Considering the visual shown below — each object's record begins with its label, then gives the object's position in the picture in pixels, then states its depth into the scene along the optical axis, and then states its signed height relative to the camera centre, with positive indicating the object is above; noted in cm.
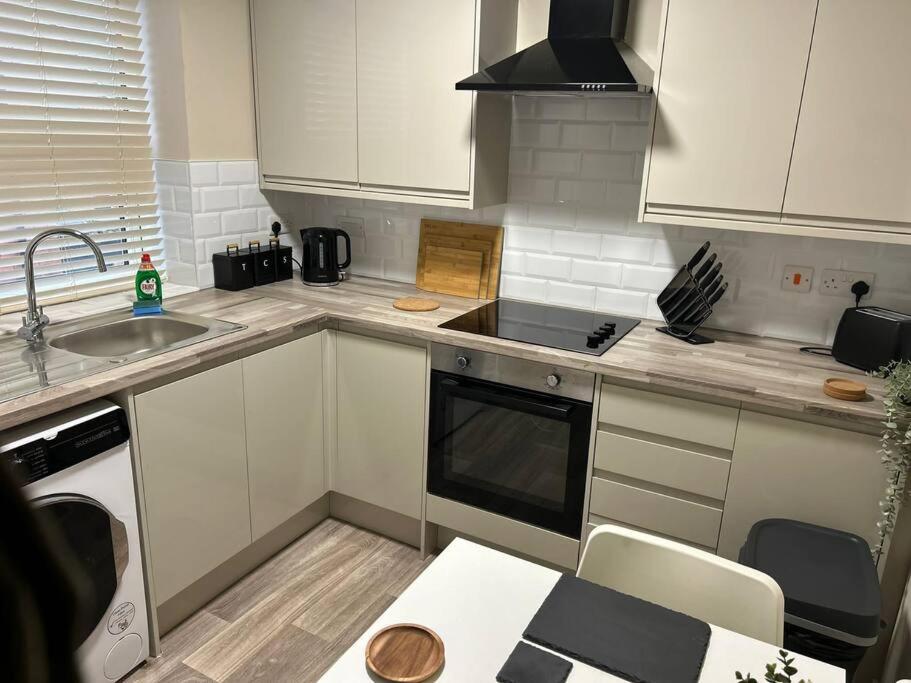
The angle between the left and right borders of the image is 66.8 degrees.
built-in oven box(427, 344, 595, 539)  224 -92
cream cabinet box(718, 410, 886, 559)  186 -82
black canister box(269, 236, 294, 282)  304 -48
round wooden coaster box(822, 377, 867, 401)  187 -57
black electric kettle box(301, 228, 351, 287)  296 -45
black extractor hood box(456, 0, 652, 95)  201 +29
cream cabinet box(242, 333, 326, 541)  239 -100
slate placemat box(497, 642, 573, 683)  108 -78
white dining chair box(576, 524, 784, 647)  132 -81
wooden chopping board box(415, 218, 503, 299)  286 -42
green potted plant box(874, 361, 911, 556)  172 -66
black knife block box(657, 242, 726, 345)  233 -47
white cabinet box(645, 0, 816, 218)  195 +19
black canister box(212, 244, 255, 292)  283 -49
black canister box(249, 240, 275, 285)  295 -49
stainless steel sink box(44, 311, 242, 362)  226 -63
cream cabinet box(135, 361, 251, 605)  203 -100
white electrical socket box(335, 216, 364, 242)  315 -33
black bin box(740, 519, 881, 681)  156 -96
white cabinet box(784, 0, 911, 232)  183 +15
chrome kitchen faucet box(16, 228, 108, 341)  207 -45
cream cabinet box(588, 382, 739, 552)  203 -89
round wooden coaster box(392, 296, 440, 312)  264 -57
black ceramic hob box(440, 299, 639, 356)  231 -58
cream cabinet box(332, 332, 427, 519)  252 -98
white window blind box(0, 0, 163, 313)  229 -2
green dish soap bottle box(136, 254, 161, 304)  241 -47
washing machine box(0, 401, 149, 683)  168 -92
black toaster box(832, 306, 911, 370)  201 -48
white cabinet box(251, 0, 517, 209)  244 +19
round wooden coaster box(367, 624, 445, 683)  107 -77
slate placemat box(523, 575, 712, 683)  110 -77
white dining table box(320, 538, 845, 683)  110 -78
